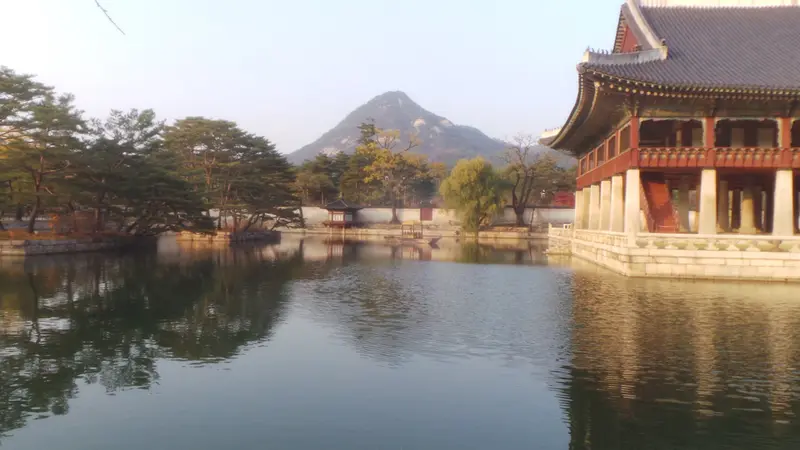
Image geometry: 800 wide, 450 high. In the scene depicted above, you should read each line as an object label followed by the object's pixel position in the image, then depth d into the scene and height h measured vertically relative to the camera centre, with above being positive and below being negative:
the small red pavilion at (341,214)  76.31 -0.32
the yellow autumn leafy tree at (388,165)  80.81 +6.21
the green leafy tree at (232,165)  54.75 +4.11
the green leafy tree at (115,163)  38.22 +2.86
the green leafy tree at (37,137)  33.62 +3.99
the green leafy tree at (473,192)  65.50 +2.29
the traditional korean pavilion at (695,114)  24.12 +4.46
